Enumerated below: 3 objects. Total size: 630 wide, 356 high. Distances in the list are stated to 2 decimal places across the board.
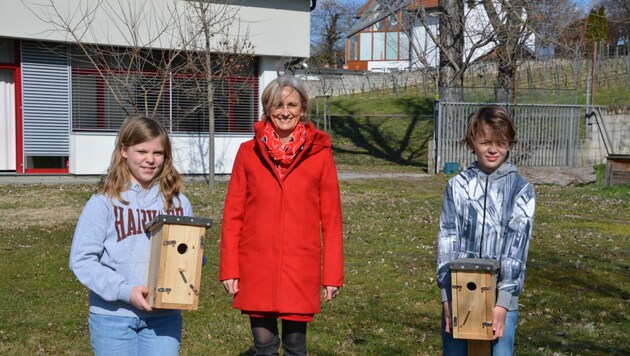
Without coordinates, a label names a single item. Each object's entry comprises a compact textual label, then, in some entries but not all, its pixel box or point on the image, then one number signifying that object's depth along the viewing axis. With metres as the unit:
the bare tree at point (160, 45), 19.41
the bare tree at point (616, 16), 51.56
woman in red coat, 4.55
